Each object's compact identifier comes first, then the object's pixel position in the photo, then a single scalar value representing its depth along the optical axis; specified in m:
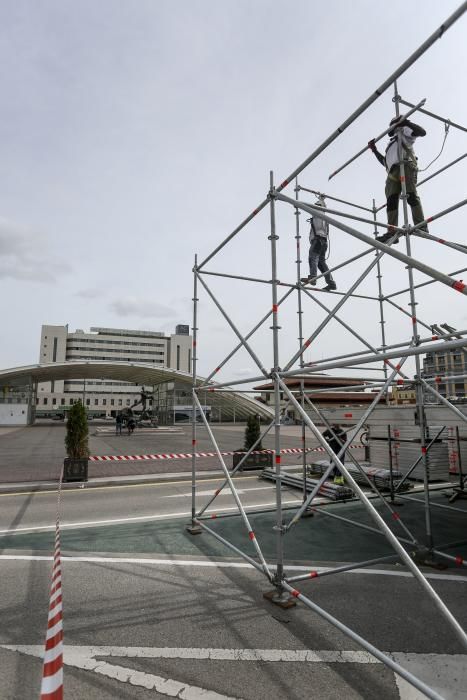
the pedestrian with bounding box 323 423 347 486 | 11.48
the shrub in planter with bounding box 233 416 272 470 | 14.00
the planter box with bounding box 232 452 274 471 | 14.09
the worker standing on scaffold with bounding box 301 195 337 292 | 8.02
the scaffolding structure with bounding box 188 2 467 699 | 3.05
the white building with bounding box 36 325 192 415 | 102.56
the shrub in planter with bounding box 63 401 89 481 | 12.95
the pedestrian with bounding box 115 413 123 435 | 31.96
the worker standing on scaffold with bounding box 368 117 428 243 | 5.69
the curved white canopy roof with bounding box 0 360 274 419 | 45.87
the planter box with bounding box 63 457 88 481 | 11.79
